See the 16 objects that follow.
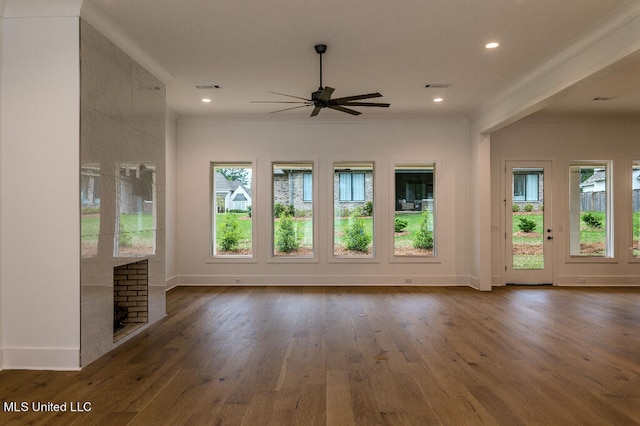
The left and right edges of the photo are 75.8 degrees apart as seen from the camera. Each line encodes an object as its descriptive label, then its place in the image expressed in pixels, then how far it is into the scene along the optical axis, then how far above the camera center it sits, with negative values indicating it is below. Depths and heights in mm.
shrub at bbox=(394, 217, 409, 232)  7855 -249
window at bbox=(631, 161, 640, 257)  7754 +183
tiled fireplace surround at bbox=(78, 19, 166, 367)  3596 +622
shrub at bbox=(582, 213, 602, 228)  7781 -157
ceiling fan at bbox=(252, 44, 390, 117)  4441 +1261
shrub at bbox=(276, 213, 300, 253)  7836 -455
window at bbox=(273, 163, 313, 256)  7840 +60
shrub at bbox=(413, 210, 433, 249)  7855 -480
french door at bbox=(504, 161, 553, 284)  7727 -305
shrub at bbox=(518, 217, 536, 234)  7766 -268
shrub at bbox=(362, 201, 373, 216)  7887 +58
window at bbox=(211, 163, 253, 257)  7840 +62
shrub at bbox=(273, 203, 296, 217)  7863 +60
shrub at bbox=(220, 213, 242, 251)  7855 -416
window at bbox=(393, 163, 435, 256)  7855 +114
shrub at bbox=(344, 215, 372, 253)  7871 -459
